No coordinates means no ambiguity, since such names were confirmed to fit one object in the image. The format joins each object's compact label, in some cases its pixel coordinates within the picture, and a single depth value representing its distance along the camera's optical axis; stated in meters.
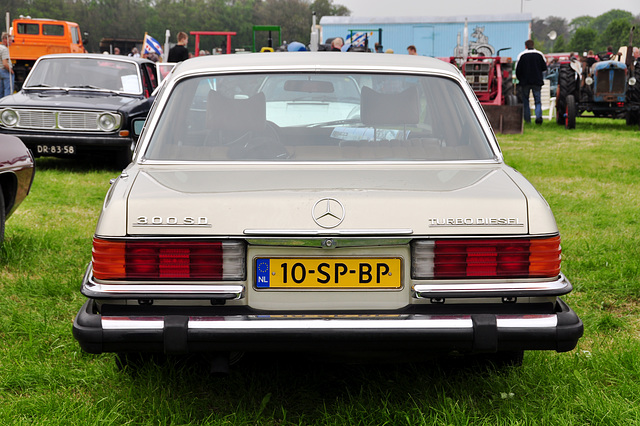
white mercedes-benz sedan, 2.62
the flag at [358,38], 28.42
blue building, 39.22
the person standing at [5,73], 16.17
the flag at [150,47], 26.78
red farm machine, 18.61
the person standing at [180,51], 15.70
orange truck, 30.39
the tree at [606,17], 150.84
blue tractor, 17.41
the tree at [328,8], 124.69
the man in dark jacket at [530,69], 17.59
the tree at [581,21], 167.05
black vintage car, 9.61
